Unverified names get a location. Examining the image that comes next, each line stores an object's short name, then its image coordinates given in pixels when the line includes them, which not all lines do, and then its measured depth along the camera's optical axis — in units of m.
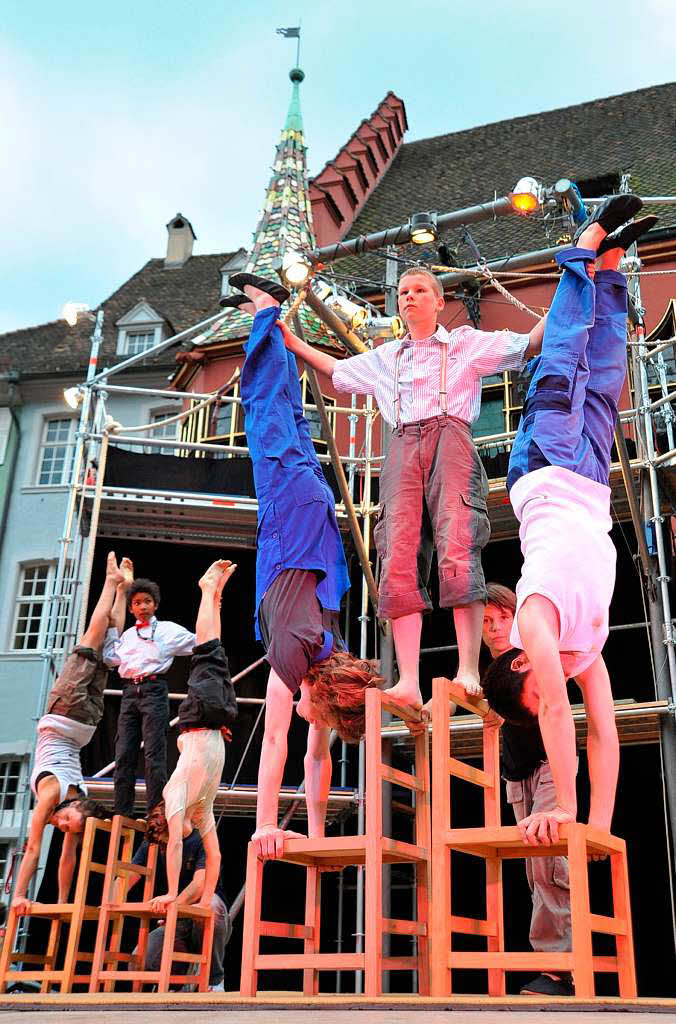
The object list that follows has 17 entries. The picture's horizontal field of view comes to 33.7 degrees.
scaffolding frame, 9.31
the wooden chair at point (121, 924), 7.32
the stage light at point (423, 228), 9.03
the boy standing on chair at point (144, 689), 8.77
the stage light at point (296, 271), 6.68
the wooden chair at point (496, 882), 3.67
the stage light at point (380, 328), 9.10
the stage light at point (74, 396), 11.62
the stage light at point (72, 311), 9.72
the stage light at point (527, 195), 8.55
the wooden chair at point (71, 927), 7.74
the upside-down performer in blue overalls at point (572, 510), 4.05
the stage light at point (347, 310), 8.95
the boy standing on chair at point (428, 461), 4.85
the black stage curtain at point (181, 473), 11.72
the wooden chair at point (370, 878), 4.08
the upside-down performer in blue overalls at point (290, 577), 4.66
